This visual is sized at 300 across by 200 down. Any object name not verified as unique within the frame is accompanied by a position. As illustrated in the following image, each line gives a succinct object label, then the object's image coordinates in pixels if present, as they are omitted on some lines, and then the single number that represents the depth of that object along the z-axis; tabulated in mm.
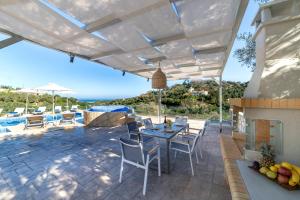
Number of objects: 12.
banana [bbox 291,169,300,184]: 1299
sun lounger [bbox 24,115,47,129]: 6423
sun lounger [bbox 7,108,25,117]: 9621
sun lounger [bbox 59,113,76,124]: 7279
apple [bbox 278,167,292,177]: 1349
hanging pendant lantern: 3332
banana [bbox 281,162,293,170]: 1400
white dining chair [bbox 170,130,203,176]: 2913
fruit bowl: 1294
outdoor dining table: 2926
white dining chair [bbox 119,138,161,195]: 2303
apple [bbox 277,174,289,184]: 1338
